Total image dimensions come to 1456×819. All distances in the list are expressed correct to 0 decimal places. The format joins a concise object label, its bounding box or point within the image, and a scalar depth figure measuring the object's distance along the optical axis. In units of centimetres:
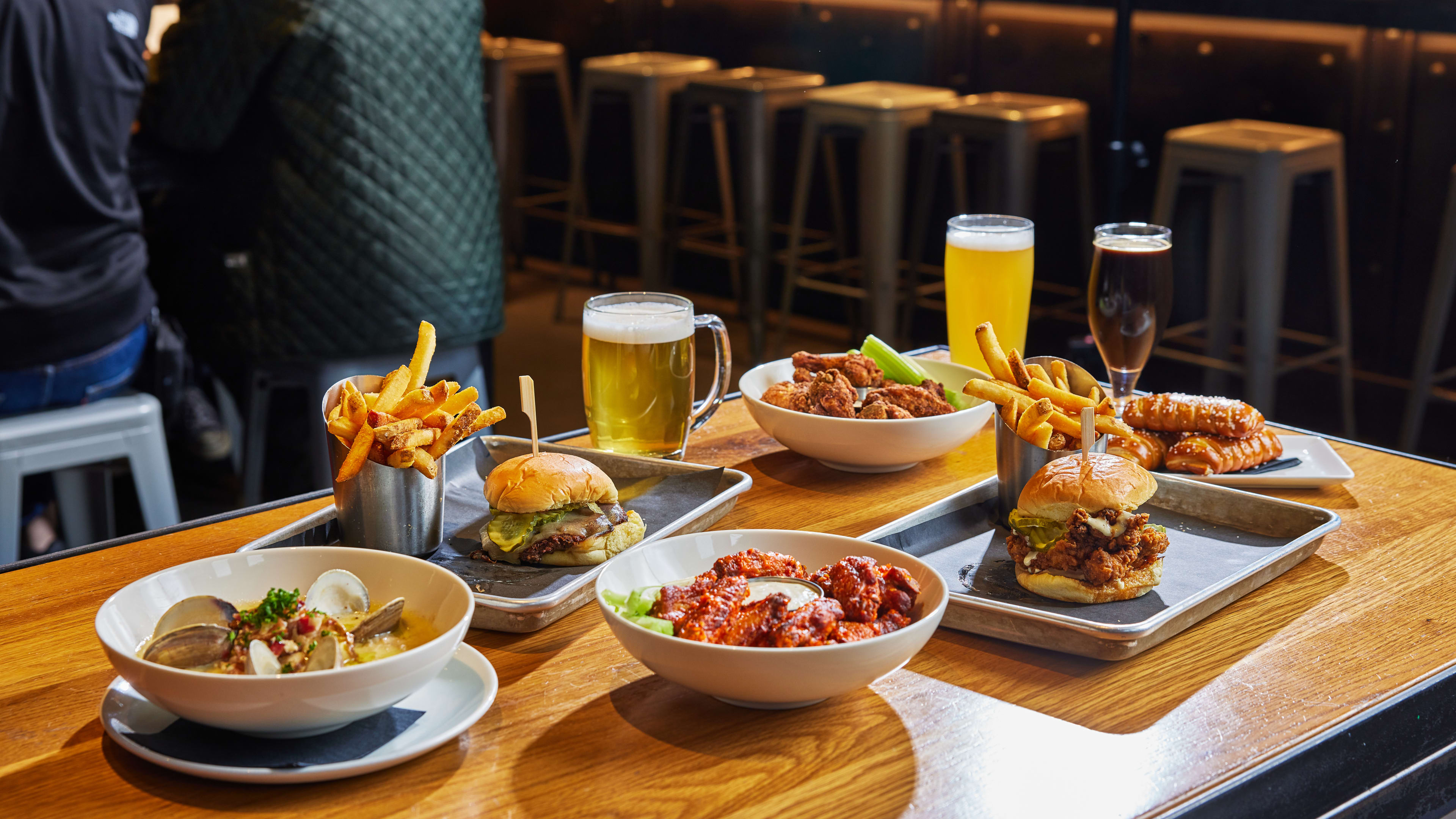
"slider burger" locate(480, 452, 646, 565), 109
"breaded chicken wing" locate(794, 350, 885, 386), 149
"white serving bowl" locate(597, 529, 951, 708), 80
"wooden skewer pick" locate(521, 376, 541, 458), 112
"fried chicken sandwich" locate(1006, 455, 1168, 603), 103
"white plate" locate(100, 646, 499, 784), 79
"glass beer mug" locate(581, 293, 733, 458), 140
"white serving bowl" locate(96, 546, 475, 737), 75
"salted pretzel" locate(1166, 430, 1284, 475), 136
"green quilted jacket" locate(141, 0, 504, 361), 259
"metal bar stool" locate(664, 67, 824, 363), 462
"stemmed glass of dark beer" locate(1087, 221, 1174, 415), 147
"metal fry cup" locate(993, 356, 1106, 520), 121
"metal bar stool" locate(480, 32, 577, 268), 549
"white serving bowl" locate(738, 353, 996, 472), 134
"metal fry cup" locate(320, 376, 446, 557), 109
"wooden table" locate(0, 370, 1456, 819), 80
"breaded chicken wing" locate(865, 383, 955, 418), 138
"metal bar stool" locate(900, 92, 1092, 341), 384
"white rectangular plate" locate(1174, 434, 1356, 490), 133
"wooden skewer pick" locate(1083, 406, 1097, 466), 107
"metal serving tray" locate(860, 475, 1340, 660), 98
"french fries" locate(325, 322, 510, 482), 108
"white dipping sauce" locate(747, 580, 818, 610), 89
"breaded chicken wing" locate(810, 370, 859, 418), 138
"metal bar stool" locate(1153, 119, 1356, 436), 331
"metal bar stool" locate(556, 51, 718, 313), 496
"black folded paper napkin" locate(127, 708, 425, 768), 80
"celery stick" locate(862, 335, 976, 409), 150
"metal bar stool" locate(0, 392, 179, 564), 220
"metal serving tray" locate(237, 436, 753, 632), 101
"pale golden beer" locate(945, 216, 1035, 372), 167
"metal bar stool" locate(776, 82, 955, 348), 416
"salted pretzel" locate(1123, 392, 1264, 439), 138
